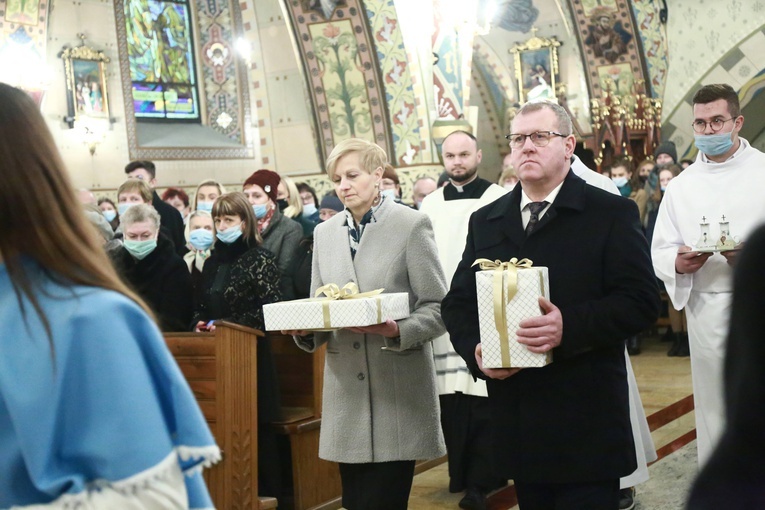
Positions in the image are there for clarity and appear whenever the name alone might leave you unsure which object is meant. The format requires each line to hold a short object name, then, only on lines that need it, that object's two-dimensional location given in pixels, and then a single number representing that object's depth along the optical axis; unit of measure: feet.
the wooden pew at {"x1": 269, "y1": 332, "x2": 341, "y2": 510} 17.52
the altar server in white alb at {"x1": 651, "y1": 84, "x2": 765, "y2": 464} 15.64
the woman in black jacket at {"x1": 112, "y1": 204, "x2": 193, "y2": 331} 18.49
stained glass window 54.80
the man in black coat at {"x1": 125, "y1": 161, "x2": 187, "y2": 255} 26.11
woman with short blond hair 12.47
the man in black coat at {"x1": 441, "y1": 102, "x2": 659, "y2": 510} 10.18
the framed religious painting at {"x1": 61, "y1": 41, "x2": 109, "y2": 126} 49.47
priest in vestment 17.75
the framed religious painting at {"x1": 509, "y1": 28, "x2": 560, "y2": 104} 64.54
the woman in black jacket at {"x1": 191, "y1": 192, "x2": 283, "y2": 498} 16.75
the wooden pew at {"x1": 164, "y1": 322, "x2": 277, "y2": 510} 15.75
